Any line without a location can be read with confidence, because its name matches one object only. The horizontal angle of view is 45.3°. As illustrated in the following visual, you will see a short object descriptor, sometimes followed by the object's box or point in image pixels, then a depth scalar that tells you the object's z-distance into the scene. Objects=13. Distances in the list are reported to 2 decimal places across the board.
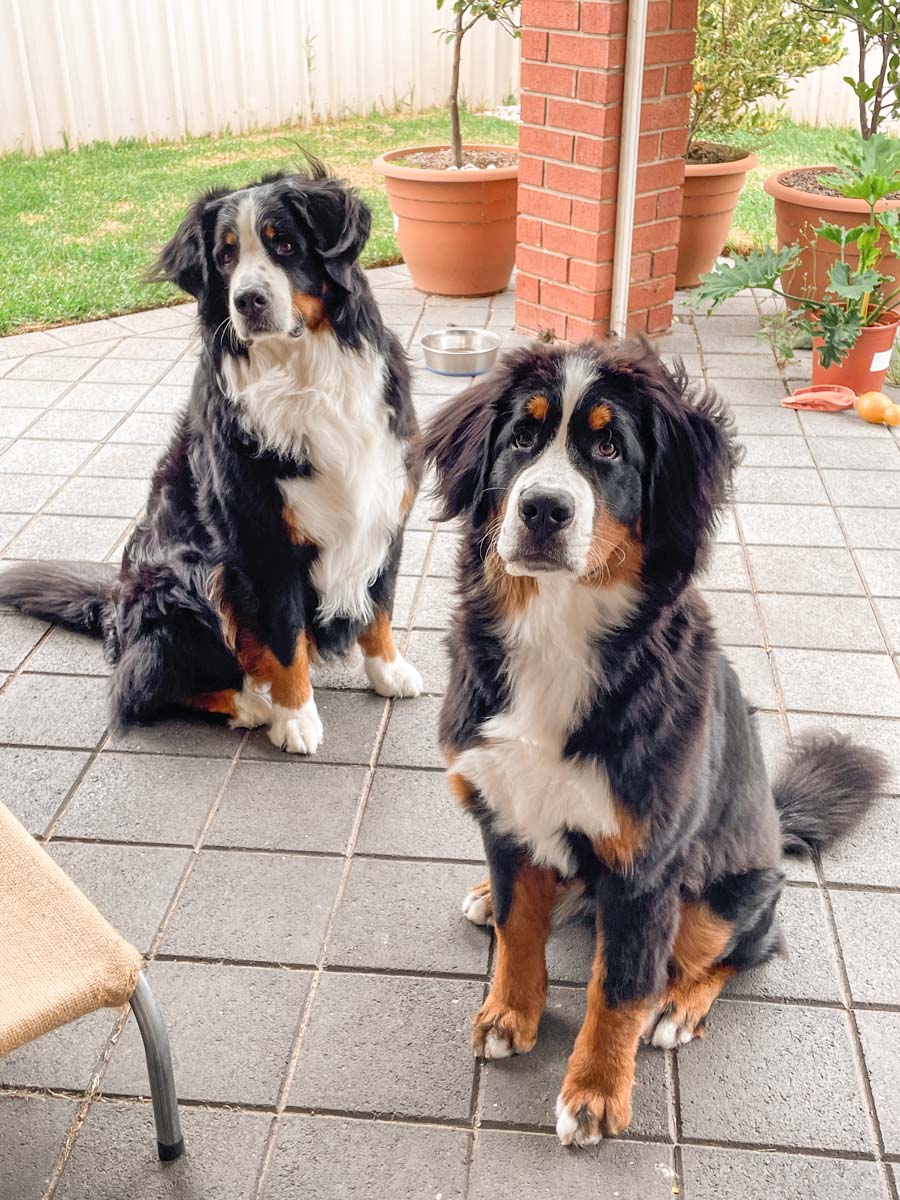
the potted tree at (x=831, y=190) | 4.52
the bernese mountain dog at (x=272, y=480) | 2.32
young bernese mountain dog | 1.54
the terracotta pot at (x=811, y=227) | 4.65
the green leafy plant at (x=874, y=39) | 4.46
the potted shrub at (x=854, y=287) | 4.13
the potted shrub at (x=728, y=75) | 5.24
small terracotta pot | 4.24
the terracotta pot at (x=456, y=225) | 5.11
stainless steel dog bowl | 4.43
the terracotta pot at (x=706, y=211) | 5.09
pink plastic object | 4.27
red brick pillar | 4.27
